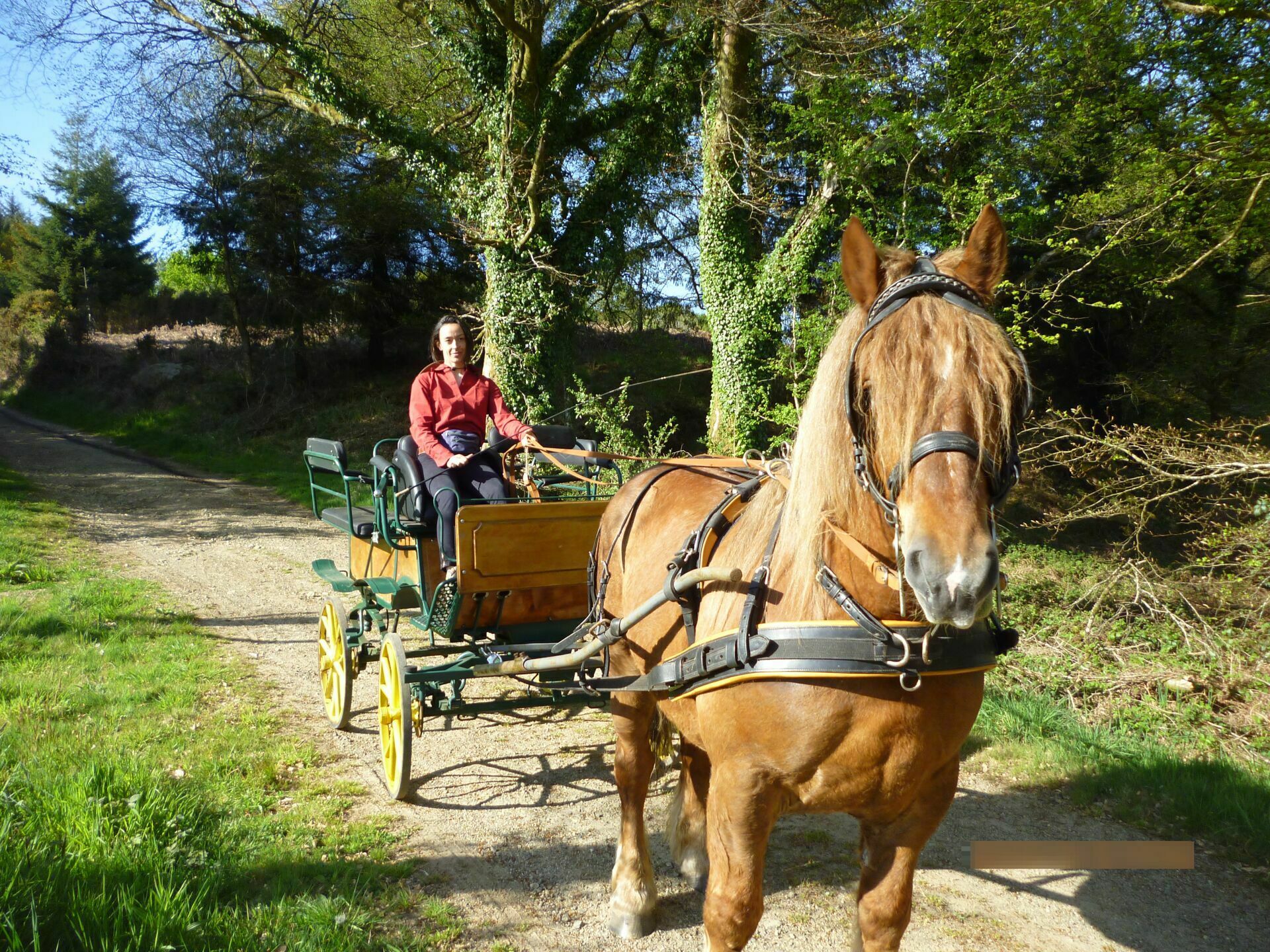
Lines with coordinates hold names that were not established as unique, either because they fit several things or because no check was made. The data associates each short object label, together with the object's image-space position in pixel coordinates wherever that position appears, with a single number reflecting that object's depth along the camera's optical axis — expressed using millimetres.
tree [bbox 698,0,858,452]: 11188
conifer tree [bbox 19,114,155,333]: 29656
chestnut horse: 1602
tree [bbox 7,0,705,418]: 11867
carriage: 4066
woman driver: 4570
